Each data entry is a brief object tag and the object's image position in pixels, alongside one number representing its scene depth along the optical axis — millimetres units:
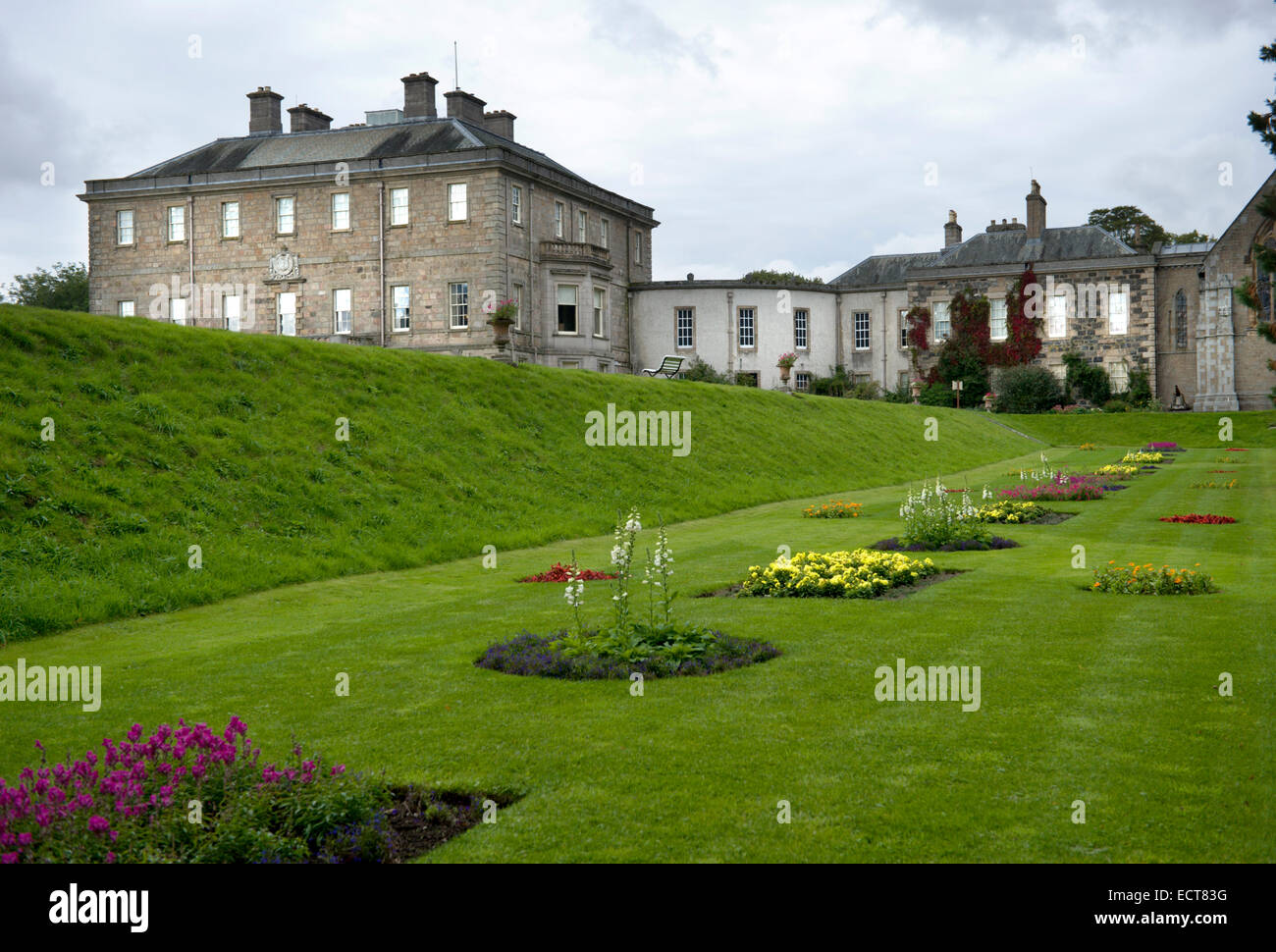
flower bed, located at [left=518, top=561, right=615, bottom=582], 16156
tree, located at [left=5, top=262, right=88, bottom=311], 76625
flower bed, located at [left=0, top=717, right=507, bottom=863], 5164
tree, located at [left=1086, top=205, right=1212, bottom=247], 81500
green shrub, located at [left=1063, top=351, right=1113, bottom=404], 61812
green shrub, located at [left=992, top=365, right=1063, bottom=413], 61562
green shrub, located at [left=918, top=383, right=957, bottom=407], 63219
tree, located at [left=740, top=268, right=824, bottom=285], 85812
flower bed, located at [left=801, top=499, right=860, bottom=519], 24998
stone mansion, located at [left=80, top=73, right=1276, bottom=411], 48375
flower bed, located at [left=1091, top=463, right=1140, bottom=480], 31633
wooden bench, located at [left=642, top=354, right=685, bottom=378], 48431
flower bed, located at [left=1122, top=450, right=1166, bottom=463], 37219
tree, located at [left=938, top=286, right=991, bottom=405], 63906
